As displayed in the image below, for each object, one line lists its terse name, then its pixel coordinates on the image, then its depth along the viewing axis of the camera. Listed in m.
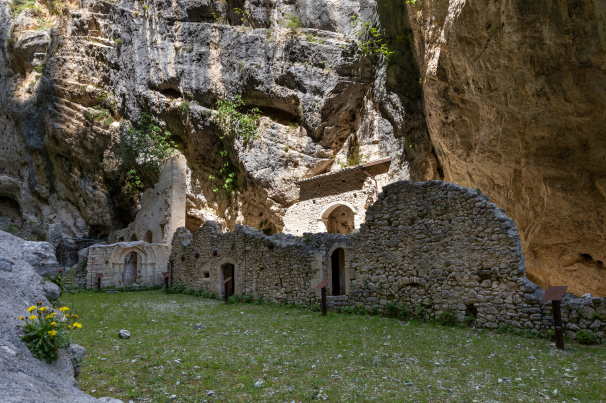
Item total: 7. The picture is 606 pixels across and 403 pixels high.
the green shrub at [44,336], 3.41
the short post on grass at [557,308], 5.84
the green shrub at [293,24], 22.69
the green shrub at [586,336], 5.88
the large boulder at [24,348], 2.60
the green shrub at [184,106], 23.51
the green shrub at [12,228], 29.84
